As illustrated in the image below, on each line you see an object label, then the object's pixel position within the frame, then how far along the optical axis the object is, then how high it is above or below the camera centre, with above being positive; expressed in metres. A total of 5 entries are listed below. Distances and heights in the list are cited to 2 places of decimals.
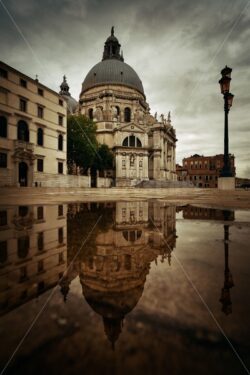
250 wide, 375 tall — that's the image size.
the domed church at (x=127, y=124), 44.56 +13.68
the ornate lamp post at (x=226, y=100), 12.50 +5.22
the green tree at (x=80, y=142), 34.00 +6.97
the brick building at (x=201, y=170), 82.62 +6.46
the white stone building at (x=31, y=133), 20.23 +5.62
